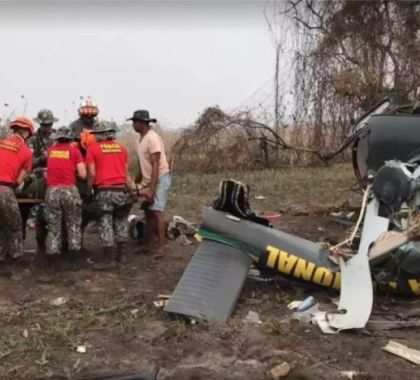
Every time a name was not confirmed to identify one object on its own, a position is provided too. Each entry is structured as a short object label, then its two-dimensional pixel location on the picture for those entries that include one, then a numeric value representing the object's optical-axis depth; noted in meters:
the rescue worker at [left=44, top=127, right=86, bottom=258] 6.39
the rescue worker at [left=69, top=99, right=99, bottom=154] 7.16
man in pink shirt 7.07
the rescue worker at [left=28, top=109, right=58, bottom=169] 7.50
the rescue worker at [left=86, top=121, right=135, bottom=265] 6.59
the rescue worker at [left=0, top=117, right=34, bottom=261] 6.26
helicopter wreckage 4.86
